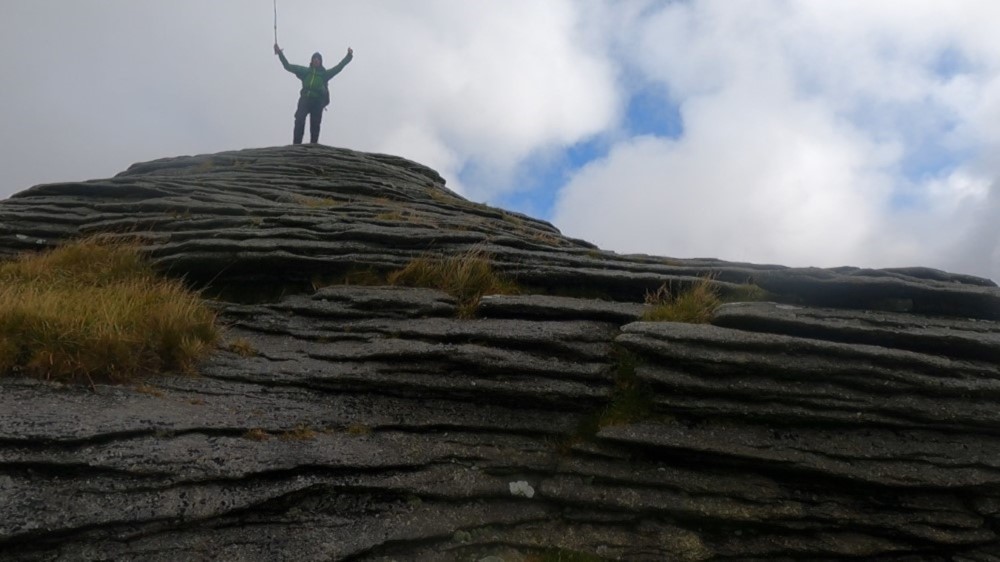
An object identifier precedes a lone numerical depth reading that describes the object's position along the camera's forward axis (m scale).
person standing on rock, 24.25
